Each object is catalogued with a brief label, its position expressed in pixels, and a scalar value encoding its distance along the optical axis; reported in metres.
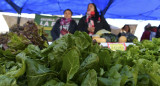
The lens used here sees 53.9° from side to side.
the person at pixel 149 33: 3.86
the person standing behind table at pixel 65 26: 3.14
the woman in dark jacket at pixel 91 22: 3.06
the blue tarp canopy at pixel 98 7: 4.94
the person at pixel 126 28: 3.97
